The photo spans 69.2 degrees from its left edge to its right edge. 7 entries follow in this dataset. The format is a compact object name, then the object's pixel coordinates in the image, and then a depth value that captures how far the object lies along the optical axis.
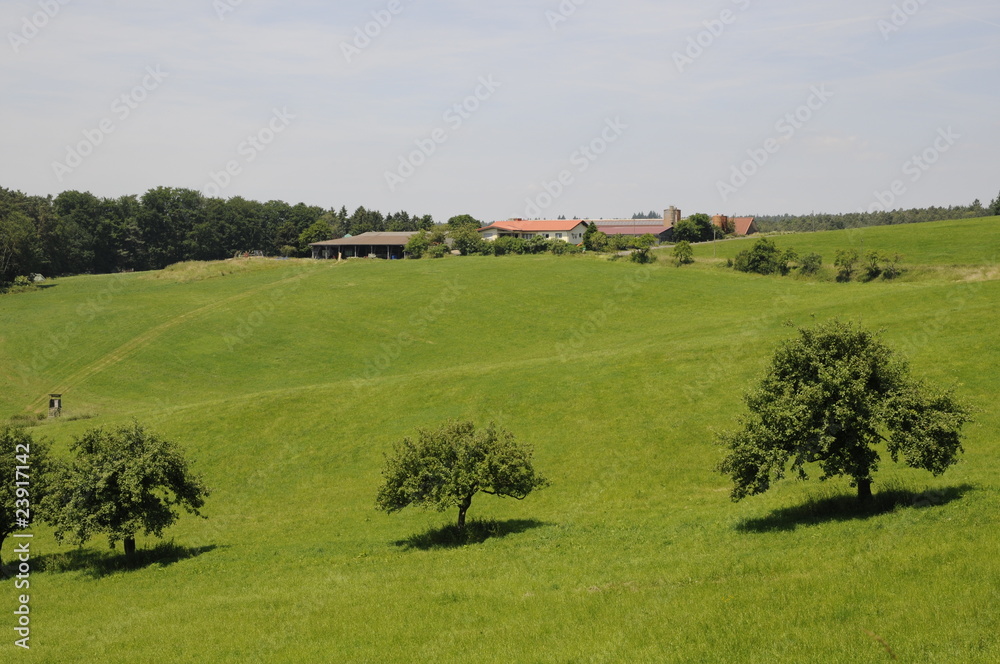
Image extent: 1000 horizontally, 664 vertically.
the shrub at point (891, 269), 99.31
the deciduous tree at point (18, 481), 37.62
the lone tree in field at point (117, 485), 36.00
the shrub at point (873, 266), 101.69
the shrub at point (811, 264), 109.56
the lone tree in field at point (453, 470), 34.47
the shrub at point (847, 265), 103.25
